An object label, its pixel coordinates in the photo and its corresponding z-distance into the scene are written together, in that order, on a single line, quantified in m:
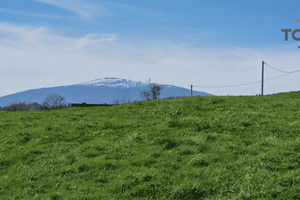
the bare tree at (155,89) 107.12
